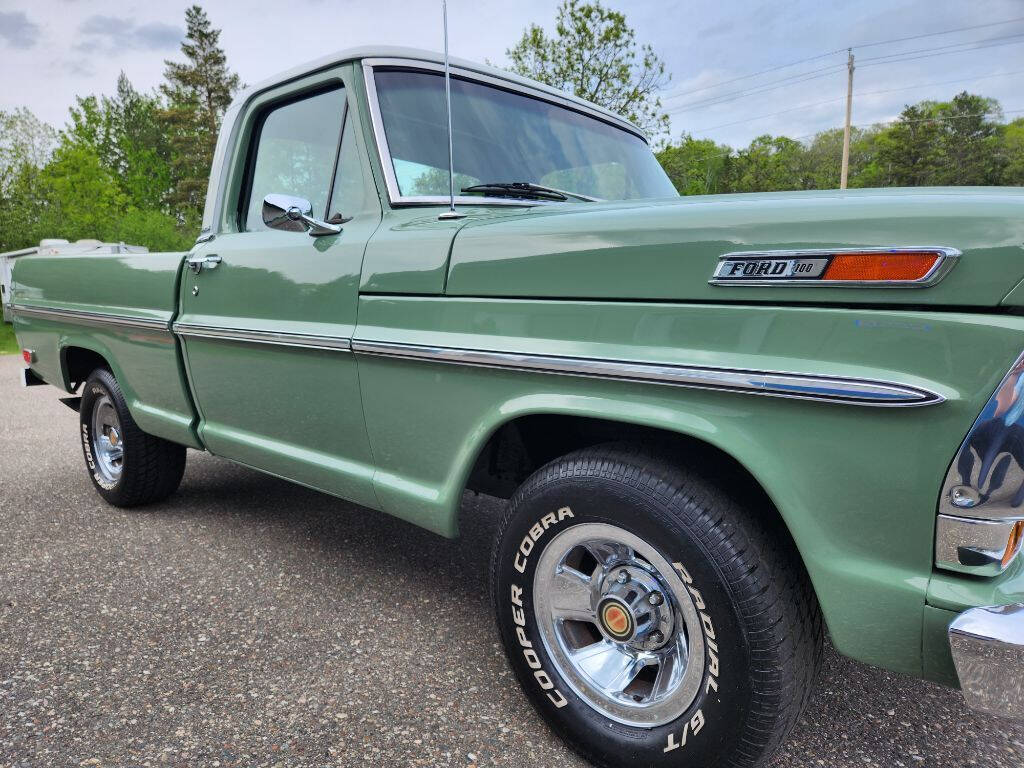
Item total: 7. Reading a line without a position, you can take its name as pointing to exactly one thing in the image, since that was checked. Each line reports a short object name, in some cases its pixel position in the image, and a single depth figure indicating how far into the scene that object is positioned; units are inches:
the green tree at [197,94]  1471.5
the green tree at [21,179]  957.2
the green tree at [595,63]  708.7
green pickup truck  48.1
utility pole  984.9
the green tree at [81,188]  1234.6
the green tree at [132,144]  1599.4
